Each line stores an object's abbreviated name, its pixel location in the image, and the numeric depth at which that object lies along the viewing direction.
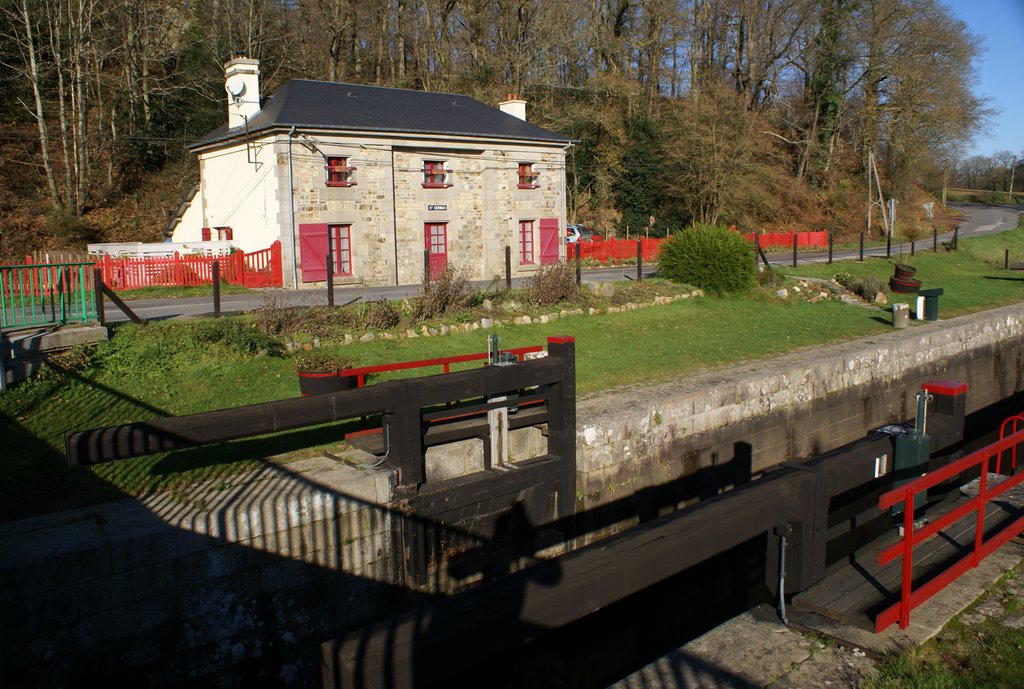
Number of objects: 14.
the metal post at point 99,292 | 10.54
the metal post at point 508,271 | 16.20
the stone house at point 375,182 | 24.39
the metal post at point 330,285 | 14.39
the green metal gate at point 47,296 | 9.91
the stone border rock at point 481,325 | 12.92
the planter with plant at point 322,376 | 8.85
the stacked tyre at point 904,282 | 21.08
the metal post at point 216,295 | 13.12
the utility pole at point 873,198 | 43.62
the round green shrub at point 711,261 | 19.05
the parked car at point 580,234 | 34.23
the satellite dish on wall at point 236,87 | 26.48
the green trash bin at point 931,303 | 16.62
